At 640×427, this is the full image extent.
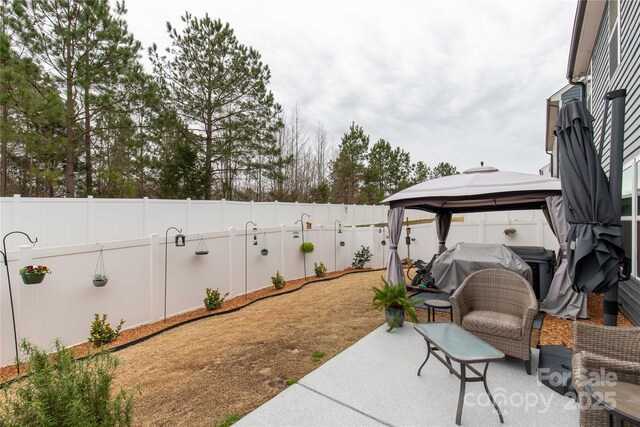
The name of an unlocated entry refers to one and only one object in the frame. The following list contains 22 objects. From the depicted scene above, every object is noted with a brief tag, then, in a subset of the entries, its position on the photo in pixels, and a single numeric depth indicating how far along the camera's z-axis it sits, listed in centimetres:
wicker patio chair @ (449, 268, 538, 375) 296
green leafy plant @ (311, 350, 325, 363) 328
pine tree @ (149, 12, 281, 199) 1262
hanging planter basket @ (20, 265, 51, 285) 366
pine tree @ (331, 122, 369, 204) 2339
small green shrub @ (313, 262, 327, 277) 902
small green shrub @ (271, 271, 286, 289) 763
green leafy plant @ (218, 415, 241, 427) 221
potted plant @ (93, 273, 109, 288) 440
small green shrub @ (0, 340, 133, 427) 145
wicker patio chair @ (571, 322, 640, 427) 178
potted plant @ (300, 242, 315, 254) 873
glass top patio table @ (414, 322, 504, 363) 227
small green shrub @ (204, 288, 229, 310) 600
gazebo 460
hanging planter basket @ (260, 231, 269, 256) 733
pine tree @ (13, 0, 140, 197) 834
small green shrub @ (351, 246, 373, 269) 997
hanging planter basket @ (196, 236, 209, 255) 590
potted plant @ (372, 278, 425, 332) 403
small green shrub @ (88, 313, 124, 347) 440
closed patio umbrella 254
